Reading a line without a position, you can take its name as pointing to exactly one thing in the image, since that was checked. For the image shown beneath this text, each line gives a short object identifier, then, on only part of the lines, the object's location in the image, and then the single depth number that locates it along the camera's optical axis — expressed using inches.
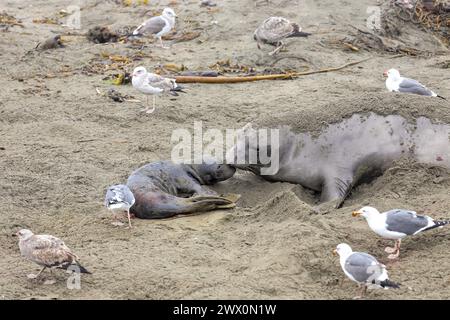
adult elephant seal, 491.5
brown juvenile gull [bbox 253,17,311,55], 784.3
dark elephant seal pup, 458.3
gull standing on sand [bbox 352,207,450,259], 362.0
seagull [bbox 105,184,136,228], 424.5
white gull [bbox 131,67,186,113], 652.7
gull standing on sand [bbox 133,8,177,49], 824.3
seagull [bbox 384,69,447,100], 603.9
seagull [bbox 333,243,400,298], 314.0
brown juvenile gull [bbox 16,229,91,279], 350.0
